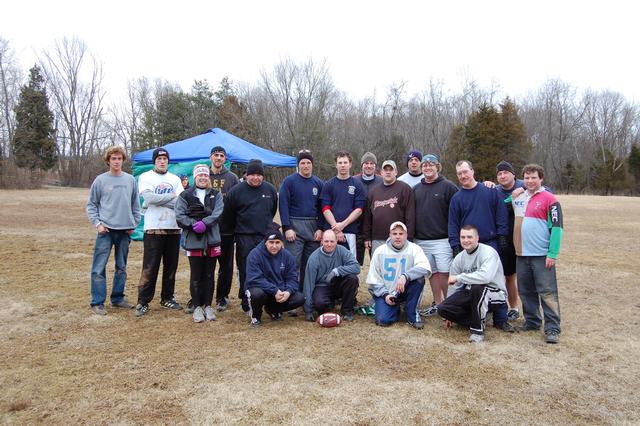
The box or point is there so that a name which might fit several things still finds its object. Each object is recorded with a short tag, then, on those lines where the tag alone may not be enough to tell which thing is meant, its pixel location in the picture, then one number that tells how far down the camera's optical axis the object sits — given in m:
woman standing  4.82
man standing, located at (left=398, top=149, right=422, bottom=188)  5.54
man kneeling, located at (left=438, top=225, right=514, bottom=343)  4.38
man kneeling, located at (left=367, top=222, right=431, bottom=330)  4.68
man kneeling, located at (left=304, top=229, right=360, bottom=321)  4.91
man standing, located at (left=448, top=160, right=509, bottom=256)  4.71
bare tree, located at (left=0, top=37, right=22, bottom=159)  38.47
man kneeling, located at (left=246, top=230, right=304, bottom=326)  4.66
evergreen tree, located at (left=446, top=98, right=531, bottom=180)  35.72
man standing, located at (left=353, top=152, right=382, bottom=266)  5.60
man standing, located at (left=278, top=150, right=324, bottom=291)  5.21
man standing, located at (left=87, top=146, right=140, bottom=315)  5.05
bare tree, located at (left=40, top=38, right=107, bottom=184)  41.50
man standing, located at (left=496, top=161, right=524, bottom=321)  4.86
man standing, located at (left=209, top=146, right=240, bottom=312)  5.28
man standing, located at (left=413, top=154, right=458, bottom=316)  5.04
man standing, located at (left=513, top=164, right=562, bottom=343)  4.30
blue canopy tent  10.02
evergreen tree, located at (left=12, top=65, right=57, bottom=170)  36.44
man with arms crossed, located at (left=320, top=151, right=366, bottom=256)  5.23
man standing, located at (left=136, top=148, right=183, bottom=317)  5.02
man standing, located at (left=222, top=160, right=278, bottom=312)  5.12
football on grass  4.65
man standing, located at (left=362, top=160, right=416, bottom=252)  5.07
